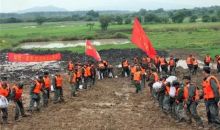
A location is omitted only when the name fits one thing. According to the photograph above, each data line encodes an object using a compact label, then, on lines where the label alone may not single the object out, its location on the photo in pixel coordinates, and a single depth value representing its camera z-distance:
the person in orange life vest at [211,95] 13.14
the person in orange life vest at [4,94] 15.77
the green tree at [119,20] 93.31
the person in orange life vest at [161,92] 16.23
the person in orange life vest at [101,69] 27.33
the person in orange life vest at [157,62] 27.92
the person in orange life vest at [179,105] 14.47
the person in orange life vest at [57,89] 19.19
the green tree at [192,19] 93.75
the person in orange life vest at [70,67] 26.55
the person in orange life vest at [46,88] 18.61
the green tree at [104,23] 76.31
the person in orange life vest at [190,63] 27.34
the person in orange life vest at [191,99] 13.90
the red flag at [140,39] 19.16
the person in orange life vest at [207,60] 28.30
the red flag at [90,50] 29.10
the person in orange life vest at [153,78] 17.94
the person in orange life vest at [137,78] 20.52
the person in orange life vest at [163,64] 27.50
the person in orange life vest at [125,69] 27.89
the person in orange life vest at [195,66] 27.12
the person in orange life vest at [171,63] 27.55
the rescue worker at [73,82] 20.98
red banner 34.06
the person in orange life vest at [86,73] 23.47
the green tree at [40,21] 114.97
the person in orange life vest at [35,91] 17.31
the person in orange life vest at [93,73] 24.01
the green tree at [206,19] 89.91
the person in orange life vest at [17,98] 16.16
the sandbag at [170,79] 15.66
